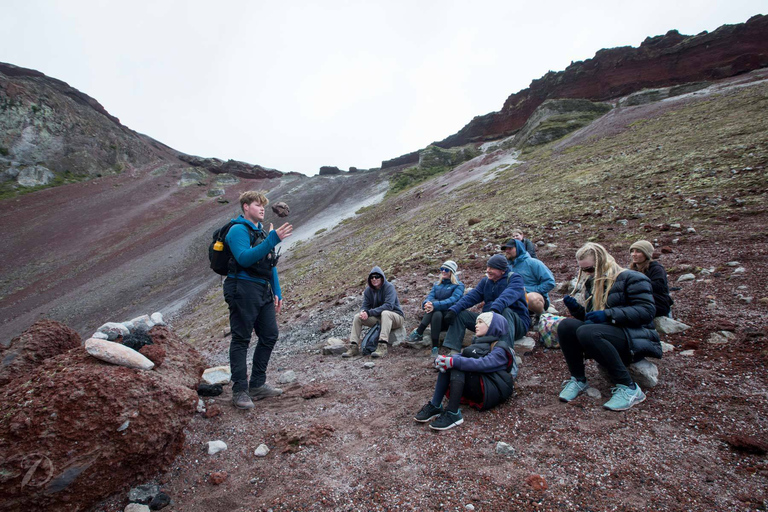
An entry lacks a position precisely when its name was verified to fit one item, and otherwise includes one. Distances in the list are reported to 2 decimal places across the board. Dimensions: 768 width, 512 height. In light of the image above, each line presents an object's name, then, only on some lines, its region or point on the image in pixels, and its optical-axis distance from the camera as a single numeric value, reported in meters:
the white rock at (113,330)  4.76
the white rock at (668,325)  5.11
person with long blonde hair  3.88
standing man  4.45
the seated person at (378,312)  6.92
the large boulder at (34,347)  4.47
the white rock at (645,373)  3.99
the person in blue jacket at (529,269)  6.77
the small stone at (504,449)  3.37
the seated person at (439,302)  6.46
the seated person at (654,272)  4.95
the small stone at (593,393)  4.13
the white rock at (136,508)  3.05
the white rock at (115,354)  3.66
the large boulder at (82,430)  2.80
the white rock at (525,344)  5.59
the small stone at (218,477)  3.44
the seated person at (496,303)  5.52
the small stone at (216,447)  3.89
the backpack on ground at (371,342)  6.91
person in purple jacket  4.10
